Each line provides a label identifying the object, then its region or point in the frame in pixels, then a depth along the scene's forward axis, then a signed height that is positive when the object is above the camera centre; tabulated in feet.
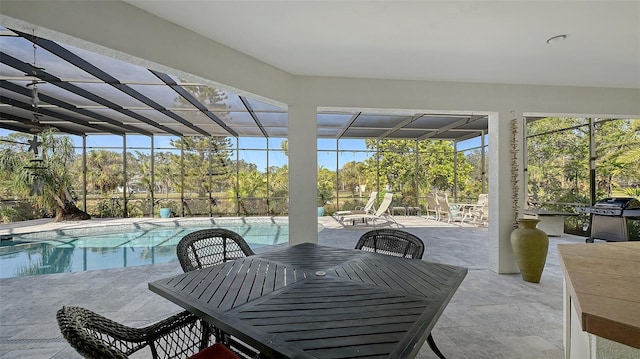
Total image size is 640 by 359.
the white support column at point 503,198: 13.21 -0.81
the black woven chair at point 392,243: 7.72 -1.79
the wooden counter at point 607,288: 2.24 -1.14
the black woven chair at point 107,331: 2.82 -1.99
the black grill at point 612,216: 16.52 -2.22
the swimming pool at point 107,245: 17.24 -4.98
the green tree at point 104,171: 35.12 +1.41
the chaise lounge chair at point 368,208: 28.30 -2.72
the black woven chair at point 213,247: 7.39 -1.83
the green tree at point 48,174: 27.99 +0.92
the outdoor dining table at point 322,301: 3.29 -1.87
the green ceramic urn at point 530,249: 11.81 -2.90
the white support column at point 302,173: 12.07 +0.35
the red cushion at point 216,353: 4.37 -2.71
